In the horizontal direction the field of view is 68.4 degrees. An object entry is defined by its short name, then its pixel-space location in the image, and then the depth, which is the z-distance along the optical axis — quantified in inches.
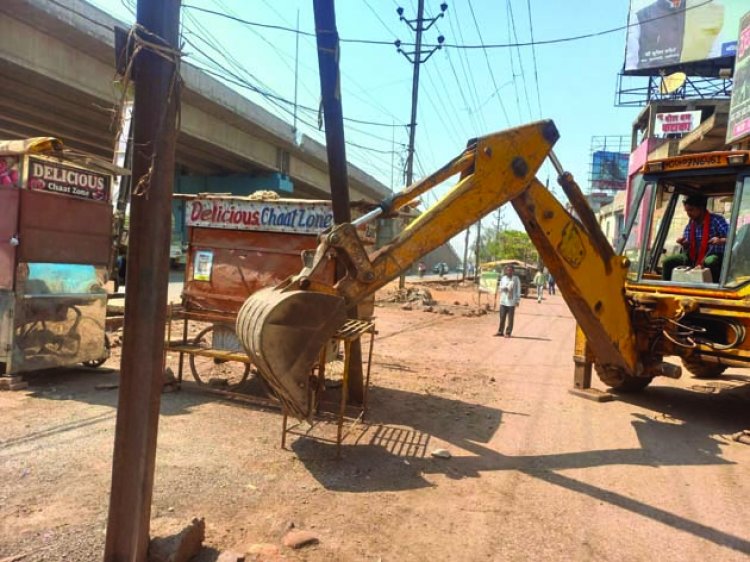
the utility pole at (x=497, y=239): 3069.6
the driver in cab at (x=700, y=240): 263.7
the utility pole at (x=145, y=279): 103.3
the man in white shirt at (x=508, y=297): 564.3
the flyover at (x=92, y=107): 553.0
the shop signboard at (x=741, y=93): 641.6
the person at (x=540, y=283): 1207.6
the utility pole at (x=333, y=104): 231.1
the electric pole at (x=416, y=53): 877.2
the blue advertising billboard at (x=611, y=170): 2827.3
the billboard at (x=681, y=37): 1242.6
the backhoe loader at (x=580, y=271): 153.0
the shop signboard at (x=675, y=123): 1311.5
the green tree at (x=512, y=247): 2883.9
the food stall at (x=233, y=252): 248.1
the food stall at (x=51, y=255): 244.1
